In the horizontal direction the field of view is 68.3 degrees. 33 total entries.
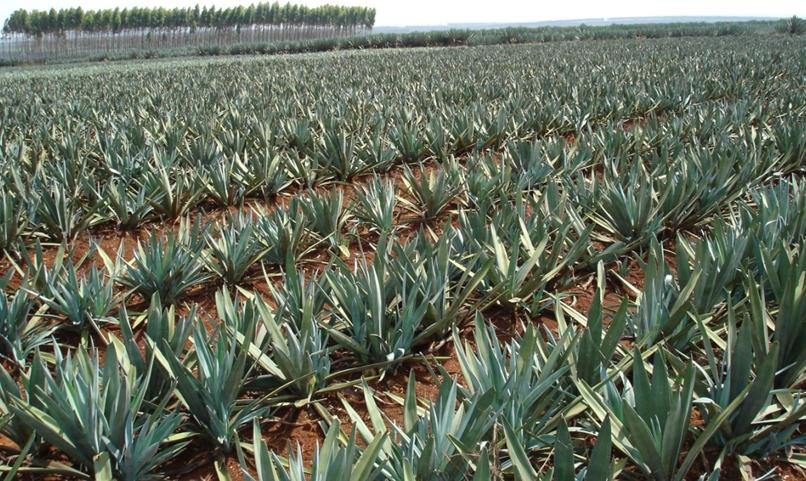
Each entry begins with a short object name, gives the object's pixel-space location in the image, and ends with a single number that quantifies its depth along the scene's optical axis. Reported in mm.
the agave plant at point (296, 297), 2283
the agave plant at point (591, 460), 1224
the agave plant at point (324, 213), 3451
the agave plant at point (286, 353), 1960
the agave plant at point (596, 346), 1773
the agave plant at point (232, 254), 2957
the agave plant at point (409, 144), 5375
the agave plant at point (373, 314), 2158
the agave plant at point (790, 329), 1712
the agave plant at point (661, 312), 1995
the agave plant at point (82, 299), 2467
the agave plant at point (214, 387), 1745
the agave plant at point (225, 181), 4293
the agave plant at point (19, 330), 2256
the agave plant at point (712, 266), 2170
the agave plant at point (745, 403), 1546
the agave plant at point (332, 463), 1335
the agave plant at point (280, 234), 3154
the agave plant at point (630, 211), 3098
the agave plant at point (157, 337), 1862
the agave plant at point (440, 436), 1429
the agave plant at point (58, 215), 3594
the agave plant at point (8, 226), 3334
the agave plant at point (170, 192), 4047
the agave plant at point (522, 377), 1607
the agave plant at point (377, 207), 3508
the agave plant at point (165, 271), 2746
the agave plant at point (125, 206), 3784
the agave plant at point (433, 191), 3820
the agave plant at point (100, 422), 1578
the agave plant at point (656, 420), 1404
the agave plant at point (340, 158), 4957
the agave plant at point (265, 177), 4473
